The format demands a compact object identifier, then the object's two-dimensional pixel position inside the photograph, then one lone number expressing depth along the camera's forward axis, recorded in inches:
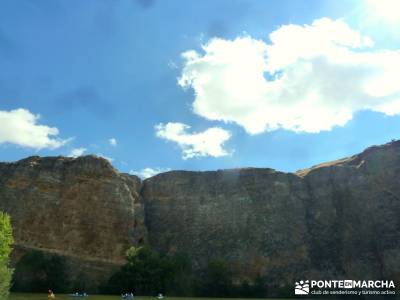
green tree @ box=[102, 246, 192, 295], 2923.2
